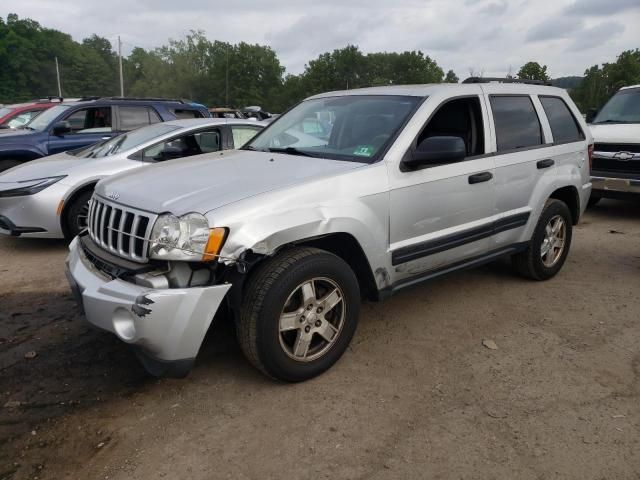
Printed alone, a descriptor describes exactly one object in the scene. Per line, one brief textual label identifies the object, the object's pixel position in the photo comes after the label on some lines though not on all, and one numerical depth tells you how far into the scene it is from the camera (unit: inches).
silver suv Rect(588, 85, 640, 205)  291.7
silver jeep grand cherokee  107.7
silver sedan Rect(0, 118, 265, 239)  222.4
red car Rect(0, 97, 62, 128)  423.8
